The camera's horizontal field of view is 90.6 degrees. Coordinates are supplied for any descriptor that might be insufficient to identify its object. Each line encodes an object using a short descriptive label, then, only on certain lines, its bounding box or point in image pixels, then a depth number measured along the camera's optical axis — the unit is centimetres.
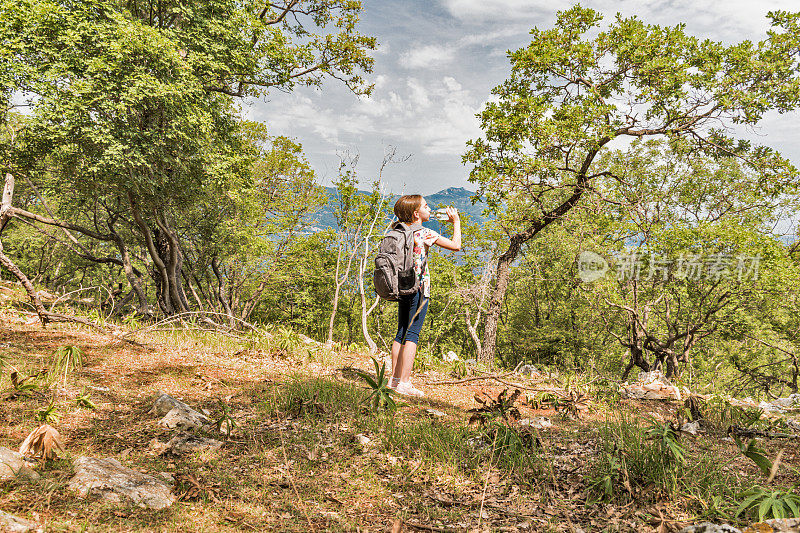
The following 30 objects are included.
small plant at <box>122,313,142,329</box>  655
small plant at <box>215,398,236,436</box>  298
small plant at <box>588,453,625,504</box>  233
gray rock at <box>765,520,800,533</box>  155
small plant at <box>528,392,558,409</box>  461
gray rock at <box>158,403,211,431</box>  302
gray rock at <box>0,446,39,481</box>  194
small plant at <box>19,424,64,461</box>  215
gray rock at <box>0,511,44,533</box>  150
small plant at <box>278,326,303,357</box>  592
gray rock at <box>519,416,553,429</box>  377
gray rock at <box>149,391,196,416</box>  324
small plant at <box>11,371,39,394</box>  309
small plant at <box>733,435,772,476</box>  211
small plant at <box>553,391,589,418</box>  424
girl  446
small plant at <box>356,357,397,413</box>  368
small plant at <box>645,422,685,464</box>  230
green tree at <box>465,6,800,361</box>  814
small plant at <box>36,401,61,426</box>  273
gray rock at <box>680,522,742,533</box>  163
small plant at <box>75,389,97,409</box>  317
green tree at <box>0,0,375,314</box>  870
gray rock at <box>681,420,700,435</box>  364
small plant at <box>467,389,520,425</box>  324
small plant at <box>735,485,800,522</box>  168
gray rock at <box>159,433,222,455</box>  268
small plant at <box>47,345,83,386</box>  360
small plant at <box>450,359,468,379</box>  642
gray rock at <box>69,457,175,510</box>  195
